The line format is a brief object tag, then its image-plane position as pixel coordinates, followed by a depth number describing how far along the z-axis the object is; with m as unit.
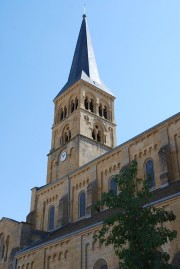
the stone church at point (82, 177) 23.39
